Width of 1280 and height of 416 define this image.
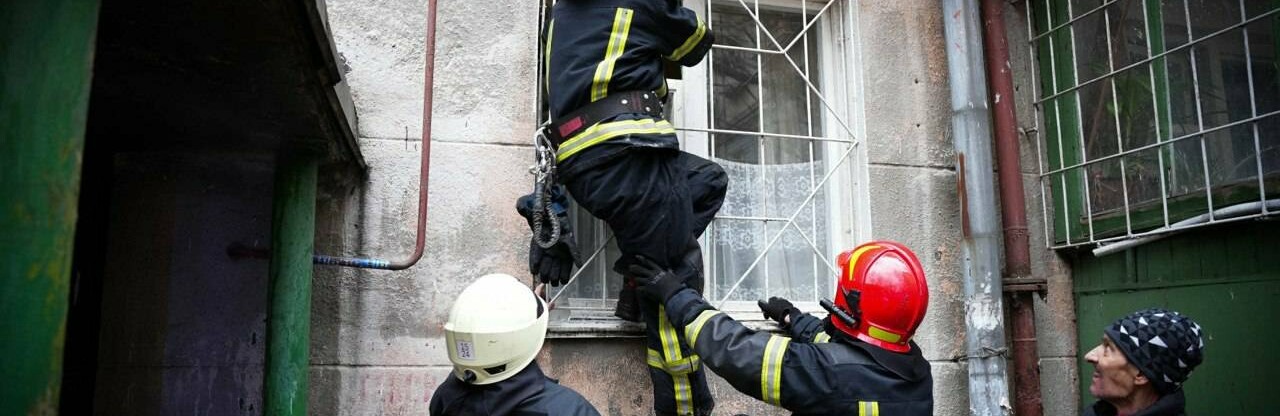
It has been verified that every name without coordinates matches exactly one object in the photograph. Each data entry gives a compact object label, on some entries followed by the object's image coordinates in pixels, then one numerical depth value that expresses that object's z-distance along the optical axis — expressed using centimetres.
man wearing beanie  290
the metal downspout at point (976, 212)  440
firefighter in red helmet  276
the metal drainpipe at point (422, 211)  343
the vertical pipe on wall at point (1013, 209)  455
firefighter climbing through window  346
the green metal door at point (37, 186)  146
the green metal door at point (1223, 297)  379
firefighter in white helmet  256
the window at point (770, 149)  448
